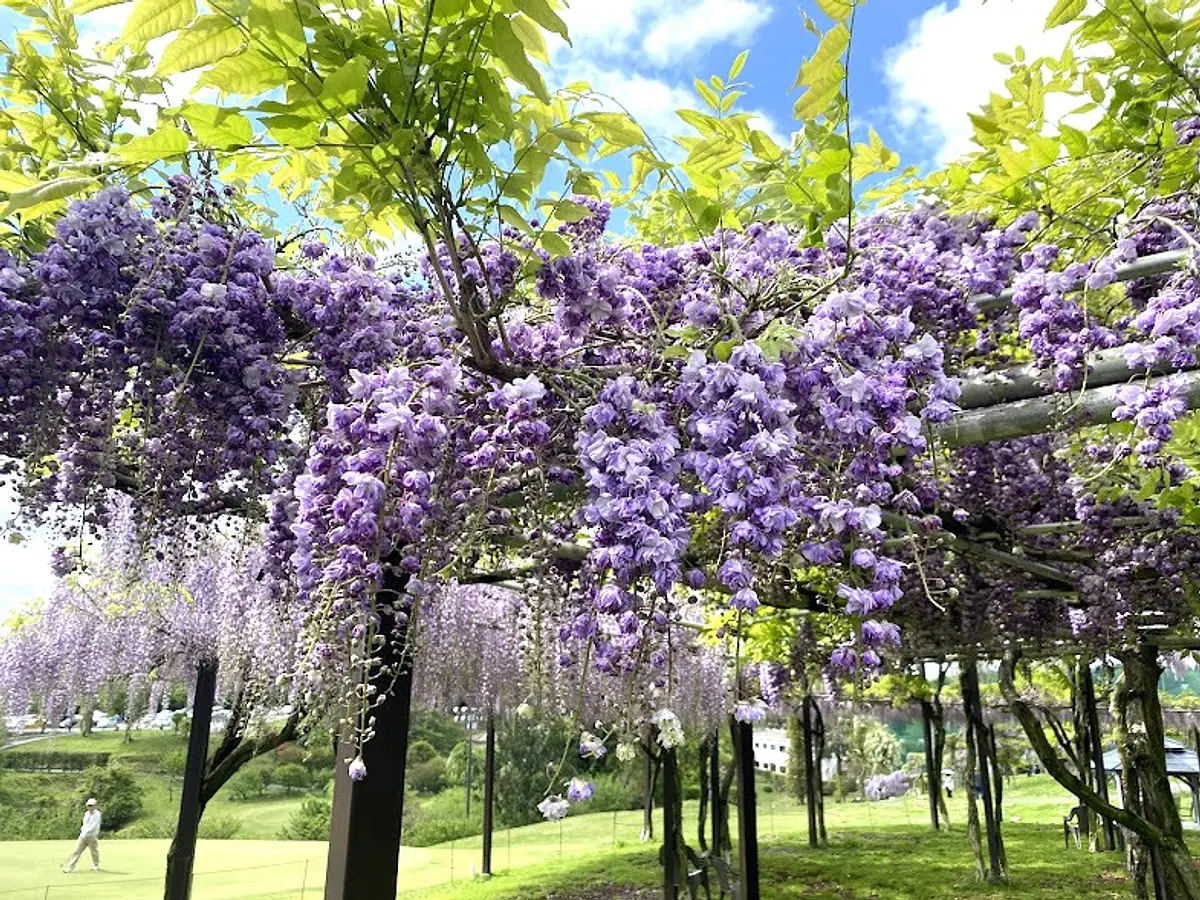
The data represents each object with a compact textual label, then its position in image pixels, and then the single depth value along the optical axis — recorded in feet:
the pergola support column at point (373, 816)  6.51
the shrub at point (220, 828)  42.68
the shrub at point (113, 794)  43.52
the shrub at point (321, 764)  44.74
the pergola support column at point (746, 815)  18.11
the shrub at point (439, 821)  42.42
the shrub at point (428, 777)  46.01
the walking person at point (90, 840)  33.76
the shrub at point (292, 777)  45.68
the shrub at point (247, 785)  44.65
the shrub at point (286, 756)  46.31
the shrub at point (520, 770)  43.55
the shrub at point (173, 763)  45.66
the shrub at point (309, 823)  43.16
